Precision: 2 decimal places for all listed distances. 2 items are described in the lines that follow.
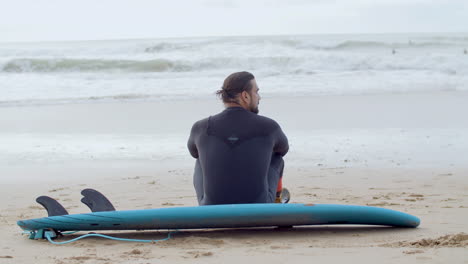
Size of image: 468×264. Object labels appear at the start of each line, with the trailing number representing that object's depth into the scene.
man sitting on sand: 4.48
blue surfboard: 4.33
